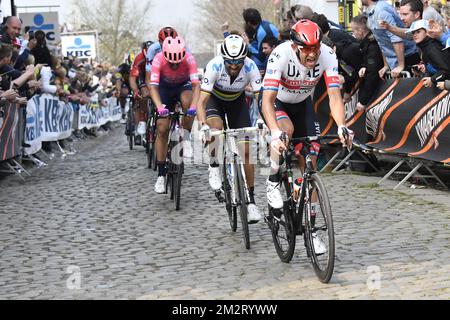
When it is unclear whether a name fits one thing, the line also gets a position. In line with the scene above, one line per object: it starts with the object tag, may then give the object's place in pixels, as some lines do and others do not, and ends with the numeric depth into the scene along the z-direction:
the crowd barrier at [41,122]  14.35
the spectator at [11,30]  16.16
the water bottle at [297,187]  7.59
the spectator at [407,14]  12.88
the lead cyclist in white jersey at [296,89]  7.56
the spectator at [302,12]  14.09
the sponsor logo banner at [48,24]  31.53
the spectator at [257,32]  15.29
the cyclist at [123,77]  20.61
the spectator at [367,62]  13.43
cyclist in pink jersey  11.65
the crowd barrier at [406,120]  11.31
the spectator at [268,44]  14.72
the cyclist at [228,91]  9.44
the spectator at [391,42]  13.16
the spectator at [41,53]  19.70
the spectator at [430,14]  13.23
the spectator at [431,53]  11.34
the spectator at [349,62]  13.98
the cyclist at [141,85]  16.72
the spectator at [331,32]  13.76
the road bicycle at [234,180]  8.73
